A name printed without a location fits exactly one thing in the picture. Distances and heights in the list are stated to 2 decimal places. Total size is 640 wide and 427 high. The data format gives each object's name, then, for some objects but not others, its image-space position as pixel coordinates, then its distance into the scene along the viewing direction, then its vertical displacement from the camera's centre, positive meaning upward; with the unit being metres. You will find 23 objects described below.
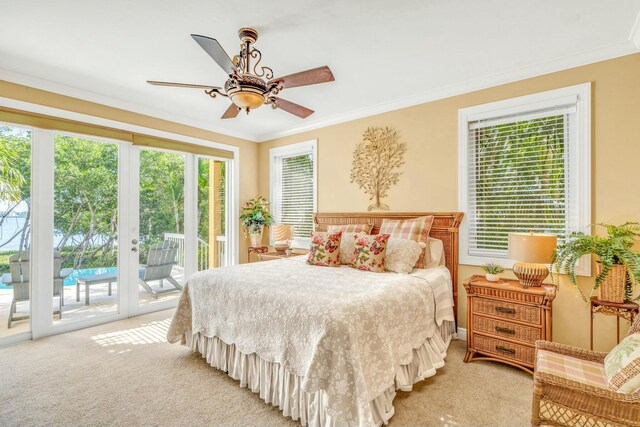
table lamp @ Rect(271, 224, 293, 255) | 4.60 -0.36
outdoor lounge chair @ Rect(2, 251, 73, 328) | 3.16 -0.69
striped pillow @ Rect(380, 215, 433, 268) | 3.26 -0.19
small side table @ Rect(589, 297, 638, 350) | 2.13 -0.69
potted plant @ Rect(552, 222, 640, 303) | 2.09 -0.32
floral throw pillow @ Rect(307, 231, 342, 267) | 3.26 -0.41
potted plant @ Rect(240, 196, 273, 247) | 5.00 -0.09
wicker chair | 1.36 -0.91
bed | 1.71 -0.84
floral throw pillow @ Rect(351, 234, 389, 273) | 2.95 -0.39
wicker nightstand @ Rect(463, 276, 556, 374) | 2.45 -0.92
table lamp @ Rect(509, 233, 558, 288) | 2.43 -0.34
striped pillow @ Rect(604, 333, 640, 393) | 1.39 -0.76
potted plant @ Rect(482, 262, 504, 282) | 2.78 -0.55
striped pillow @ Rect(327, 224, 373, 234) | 3.81 -0.19
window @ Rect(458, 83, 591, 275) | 2.73 +0.44
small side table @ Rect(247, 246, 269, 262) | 4.90 -0.59
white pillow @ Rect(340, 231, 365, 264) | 3.32 -0.38
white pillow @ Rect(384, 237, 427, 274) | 2.93 -0.41
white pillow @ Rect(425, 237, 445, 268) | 3.29 -0.44
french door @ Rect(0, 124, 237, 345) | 3.19 -0.17
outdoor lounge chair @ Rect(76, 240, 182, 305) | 4.10 -0.76
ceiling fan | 2.14 +1.00
